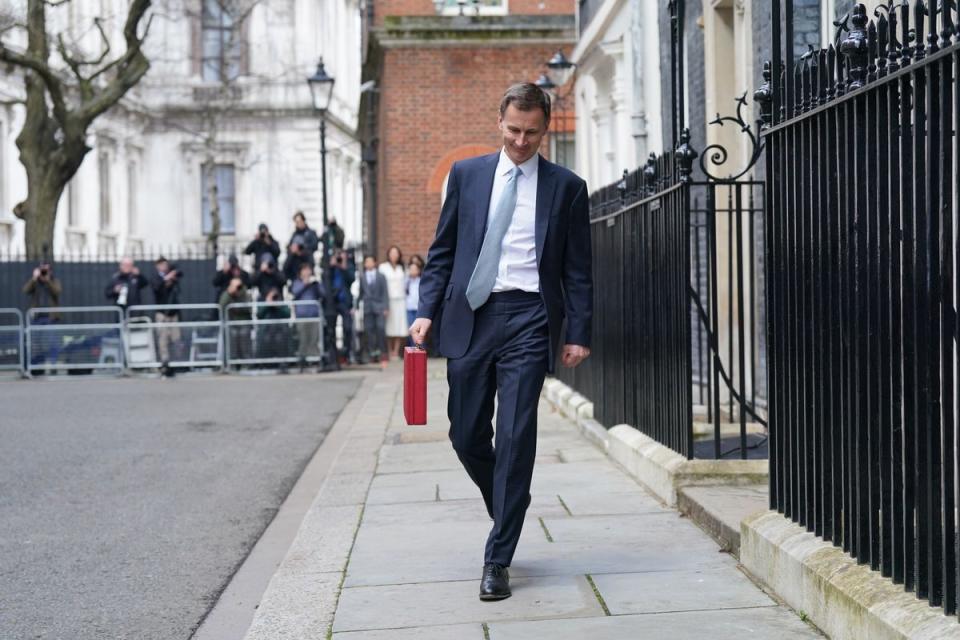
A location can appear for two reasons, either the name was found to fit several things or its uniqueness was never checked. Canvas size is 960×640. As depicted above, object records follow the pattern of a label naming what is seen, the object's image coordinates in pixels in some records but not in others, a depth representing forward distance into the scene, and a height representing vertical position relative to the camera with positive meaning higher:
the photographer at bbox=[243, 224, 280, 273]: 24.04 +1.30
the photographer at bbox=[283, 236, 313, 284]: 23.50 +1.05
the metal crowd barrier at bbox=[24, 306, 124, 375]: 23.30 -0.24
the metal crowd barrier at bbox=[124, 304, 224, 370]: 23.06 -0.21
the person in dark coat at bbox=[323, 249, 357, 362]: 24.05 +0.59
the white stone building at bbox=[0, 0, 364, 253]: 49.88 +6.68
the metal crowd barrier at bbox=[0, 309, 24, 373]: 23.66 -0.23
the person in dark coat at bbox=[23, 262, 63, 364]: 24.45 +0.68
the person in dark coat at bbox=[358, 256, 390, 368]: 24.33 +0.33
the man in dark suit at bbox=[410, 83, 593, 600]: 5.67 +0.12
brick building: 27.02 +4.20
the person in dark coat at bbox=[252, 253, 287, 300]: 23.42 +0.77
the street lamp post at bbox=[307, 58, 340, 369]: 23.38 +2.72
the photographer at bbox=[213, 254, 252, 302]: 23.98 +0.85
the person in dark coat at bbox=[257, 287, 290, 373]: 23.11 -0.09
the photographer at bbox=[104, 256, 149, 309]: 24.08 +0.71
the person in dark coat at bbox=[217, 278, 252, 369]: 23.12 +0.16
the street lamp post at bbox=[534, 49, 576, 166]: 21.34 +3.61
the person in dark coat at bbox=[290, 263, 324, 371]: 23.02 +0.23
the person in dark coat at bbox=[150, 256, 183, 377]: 23.09 +0.54
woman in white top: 24.77 +0.56
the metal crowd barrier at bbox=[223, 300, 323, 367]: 23.03 -0.11
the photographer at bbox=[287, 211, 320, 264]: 23.81 +1.49
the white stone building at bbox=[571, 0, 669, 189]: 16.50 +3.03
